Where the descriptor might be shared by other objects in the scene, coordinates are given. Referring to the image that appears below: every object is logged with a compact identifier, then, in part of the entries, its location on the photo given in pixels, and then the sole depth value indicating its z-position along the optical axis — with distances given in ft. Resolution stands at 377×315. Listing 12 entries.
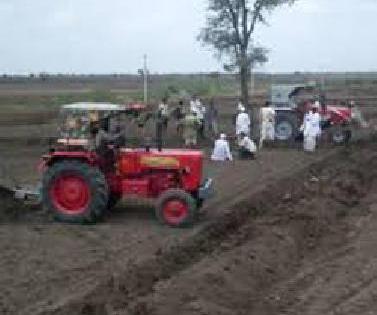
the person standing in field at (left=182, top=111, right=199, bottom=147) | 86.48
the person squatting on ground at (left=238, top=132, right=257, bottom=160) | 78.38
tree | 121.08
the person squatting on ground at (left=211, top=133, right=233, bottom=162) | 75.82
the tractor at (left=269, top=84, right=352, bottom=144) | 89.81
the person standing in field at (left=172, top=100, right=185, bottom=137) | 88.28
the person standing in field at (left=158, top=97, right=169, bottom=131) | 66.73
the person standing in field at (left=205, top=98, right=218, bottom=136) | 98.25
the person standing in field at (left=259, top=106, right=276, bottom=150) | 86.99
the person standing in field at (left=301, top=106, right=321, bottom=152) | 82.74
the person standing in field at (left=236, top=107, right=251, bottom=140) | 84.64
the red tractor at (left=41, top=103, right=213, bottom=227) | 45.19
